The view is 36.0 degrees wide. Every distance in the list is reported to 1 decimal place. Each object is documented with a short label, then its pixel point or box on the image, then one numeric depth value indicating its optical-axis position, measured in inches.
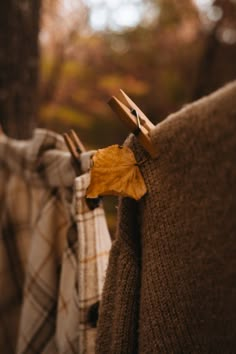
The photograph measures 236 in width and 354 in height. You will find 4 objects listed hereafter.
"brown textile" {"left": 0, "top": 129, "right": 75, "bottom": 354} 29.4
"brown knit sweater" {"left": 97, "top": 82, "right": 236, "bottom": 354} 14.7
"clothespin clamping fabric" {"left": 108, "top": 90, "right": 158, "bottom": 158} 16.9
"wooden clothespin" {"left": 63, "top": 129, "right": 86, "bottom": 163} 24.9
